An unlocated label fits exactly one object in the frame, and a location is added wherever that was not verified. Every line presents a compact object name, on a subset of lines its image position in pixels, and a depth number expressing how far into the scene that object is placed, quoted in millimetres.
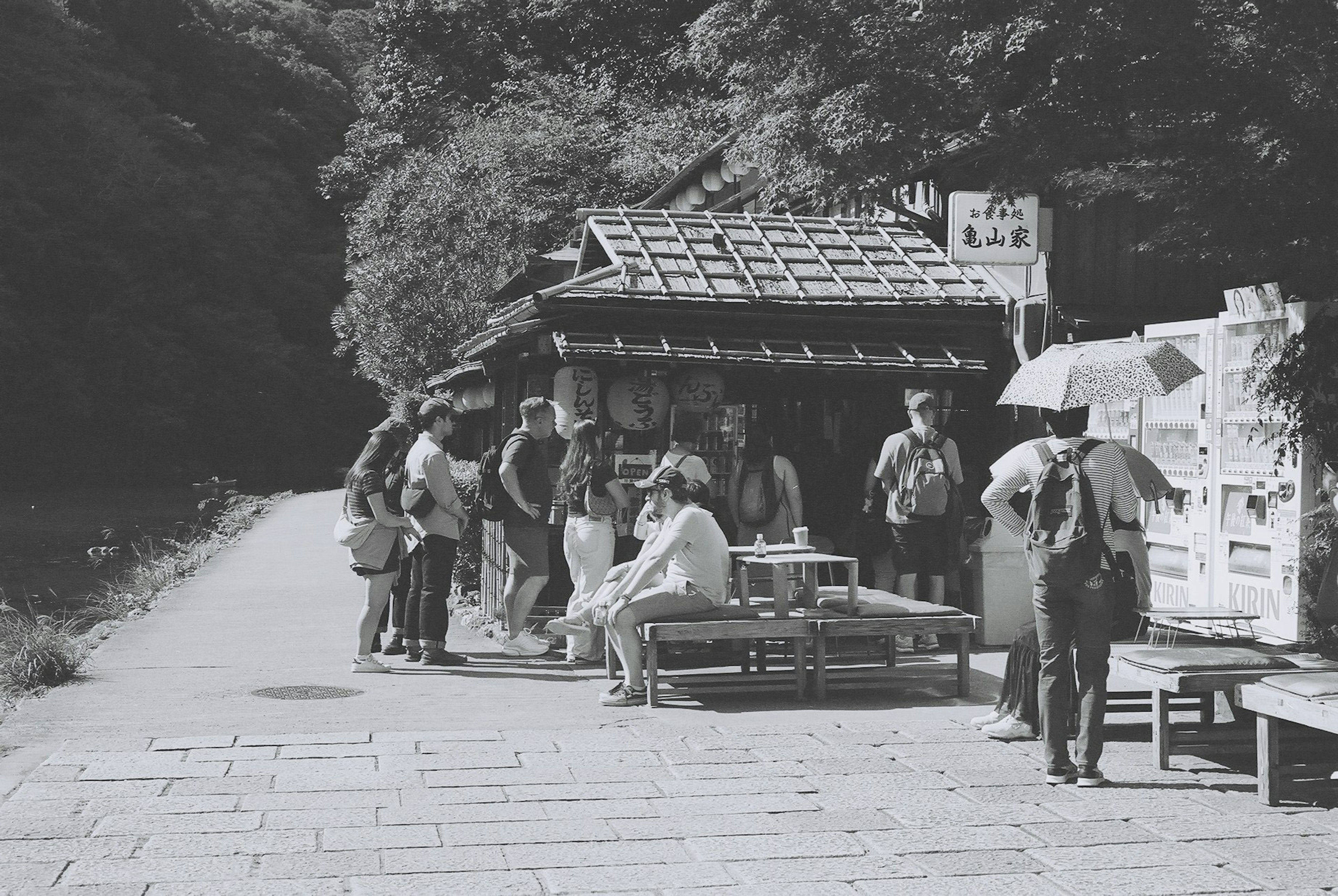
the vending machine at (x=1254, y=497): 9305
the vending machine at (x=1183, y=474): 10305
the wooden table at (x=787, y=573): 8359
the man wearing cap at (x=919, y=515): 10195
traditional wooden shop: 10570
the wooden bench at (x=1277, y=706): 5516
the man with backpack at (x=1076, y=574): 6023
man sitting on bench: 7957
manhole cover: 8422
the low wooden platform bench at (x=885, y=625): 8266
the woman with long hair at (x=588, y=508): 9383
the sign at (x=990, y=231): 11016
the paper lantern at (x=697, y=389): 10695
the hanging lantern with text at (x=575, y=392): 10578
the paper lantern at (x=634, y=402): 10586
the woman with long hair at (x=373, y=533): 9203
